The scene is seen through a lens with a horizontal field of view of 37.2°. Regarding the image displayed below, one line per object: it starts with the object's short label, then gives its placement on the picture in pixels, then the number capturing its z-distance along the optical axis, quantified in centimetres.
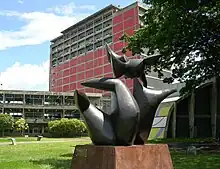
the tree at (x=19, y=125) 4881
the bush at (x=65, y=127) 4438
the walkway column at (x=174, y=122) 3071
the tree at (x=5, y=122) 4484
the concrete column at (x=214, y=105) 3105
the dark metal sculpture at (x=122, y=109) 655
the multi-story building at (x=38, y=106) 5528
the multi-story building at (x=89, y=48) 5952
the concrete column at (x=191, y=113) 3148
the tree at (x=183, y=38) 1474
